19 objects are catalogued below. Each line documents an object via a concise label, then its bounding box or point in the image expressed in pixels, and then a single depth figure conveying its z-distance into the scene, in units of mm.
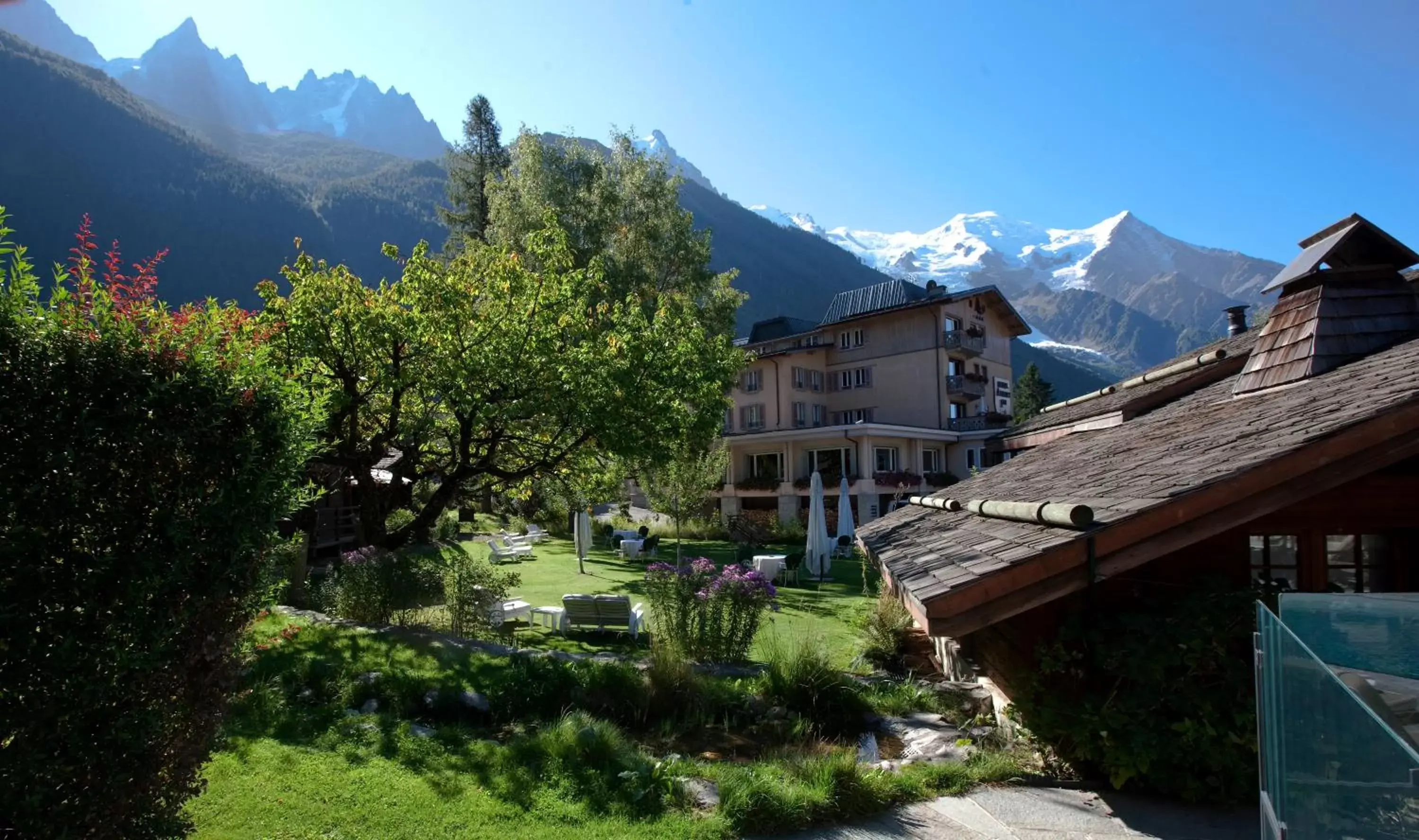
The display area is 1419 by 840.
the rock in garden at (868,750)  6941
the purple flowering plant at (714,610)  10109
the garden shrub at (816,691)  7980
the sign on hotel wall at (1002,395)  45969
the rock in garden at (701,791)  5492
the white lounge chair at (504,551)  22453
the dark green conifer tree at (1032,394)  65875
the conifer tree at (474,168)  35812
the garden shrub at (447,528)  27750
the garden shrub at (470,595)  11328
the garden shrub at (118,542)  3418
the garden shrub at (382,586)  11242
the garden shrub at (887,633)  10766
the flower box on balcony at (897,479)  34688
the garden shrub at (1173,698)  4730
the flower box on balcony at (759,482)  36781
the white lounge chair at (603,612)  12227
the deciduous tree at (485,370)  12203
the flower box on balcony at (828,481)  35469
